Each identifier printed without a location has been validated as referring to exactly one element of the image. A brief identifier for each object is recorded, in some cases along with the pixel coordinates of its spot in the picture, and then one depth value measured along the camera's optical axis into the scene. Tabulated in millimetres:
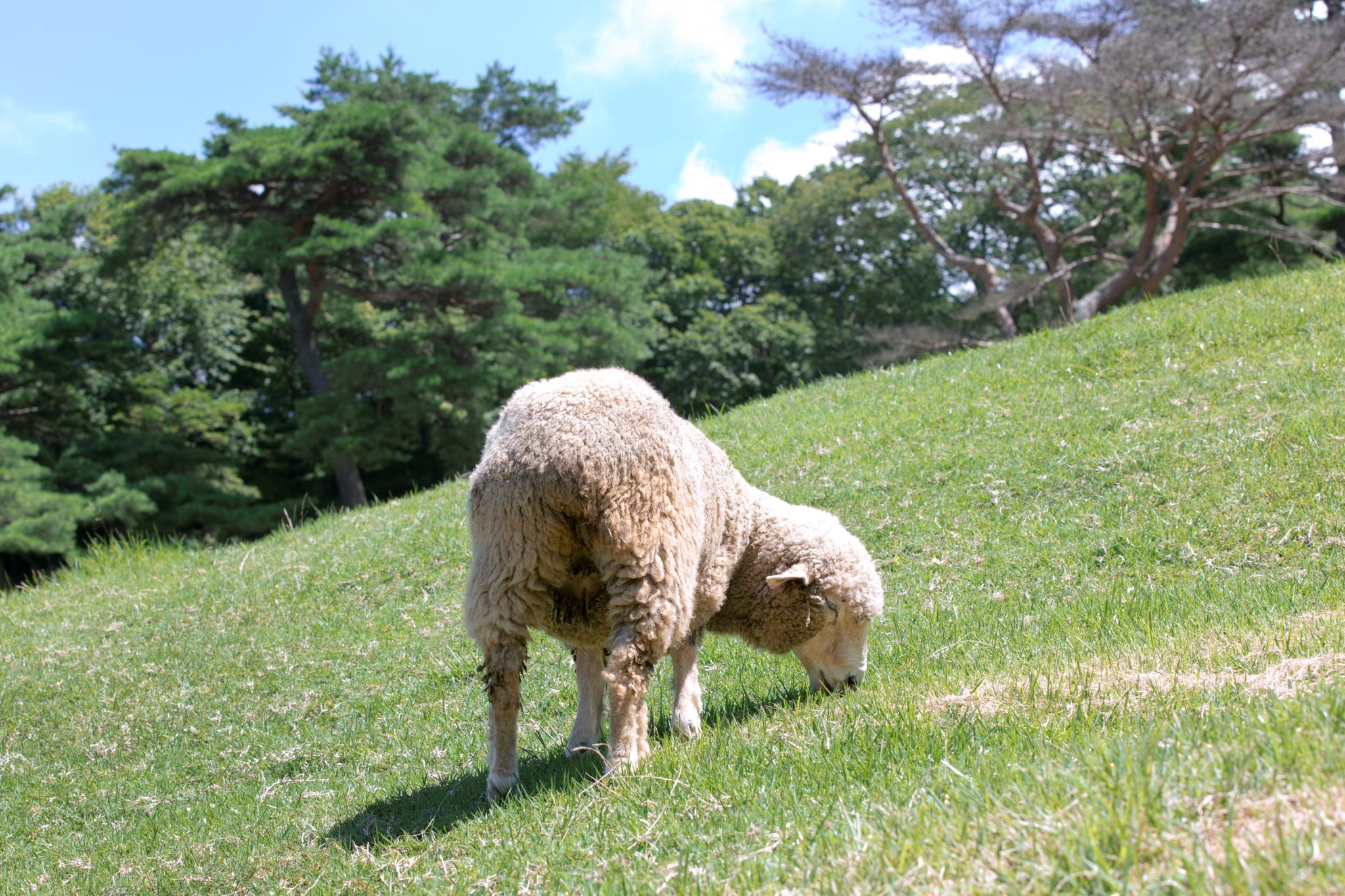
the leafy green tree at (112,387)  20484
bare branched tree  18188
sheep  3895
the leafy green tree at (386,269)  21734
